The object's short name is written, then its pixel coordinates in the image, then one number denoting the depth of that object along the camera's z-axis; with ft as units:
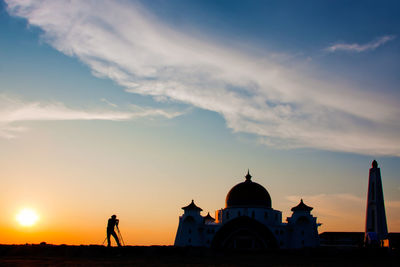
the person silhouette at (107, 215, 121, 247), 77.10
